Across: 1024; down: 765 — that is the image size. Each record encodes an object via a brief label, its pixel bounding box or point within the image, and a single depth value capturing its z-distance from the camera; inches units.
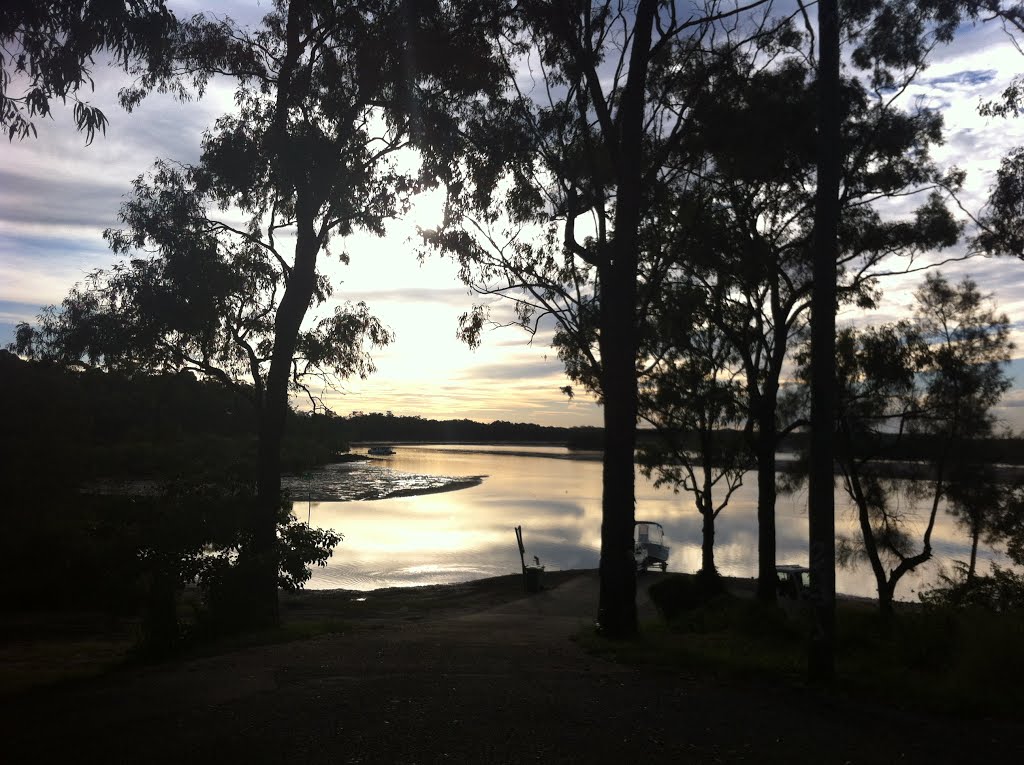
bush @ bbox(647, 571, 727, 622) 660.7
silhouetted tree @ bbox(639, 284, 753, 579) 807.7
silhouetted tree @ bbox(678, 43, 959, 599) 698.2
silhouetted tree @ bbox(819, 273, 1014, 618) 848.3
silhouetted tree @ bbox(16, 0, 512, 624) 575.8
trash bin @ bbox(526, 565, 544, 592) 927.0
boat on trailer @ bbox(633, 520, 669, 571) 1185.0
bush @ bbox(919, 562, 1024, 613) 474.0
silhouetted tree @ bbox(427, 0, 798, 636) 415.5
